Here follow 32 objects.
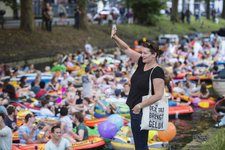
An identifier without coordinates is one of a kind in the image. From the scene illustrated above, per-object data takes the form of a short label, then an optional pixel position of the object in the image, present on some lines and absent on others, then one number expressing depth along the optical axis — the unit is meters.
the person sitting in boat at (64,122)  13.92
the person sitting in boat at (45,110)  17.53
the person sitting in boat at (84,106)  18.48
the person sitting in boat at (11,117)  14.45
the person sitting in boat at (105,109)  17.67
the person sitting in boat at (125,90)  20.48
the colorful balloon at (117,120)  15.15
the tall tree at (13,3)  36.08
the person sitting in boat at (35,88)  22.64
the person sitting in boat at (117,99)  20.28
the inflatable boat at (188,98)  23.22
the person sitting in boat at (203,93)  23.42
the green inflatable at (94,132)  15.16
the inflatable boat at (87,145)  12.70
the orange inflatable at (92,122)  17.42
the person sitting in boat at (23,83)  23.50
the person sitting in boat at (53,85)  24.11
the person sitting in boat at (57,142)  10.84
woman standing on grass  7.12
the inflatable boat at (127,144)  13.33
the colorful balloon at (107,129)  14.36
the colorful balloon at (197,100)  23.06
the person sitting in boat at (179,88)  24.81
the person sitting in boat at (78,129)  13.42
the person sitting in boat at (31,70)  29.45
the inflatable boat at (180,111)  20.08
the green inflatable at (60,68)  30.56
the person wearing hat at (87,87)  21.80
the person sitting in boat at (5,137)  10.57
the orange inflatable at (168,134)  13.12
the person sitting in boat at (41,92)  21.89
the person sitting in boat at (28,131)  13.13
